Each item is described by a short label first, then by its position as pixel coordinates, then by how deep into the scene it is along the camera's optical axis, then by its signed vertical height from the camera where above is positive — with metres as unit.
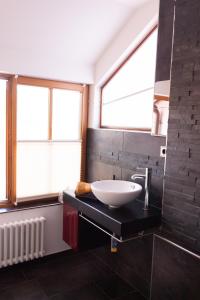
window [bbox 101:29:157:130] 2.64 +0.42
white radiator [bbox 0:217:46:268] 2.76 -1.19
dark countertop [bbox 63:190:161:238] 2.00 -0.67
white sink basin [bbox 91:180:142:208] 2.10 -0.51
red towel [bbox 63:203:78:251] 2.67 -0.98
